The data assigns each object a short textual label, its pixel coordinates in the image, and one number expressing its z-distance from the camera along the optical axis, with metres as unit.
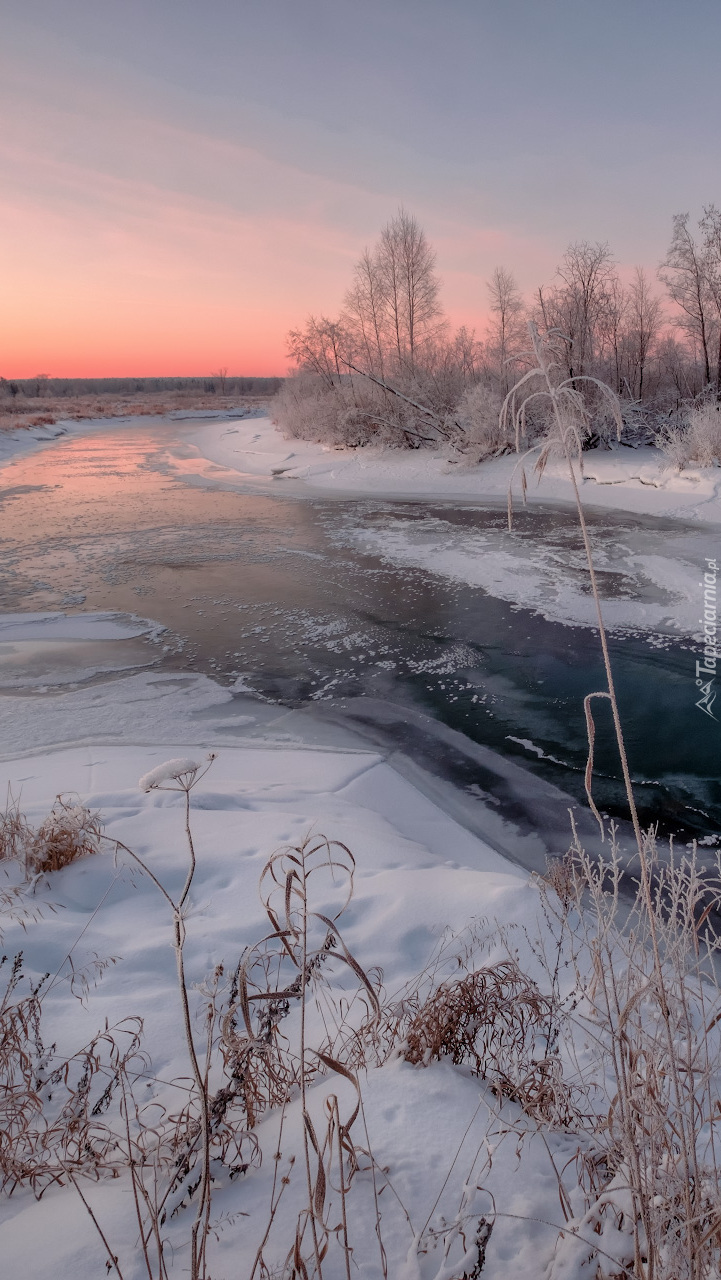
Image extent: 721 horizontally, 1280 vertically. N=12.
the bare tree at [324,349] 32.94
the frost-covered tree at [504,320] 28.88
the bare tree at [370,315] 33.53
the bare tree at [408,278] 33.06
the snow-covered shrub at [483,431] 21.78
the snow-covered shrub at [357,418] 26.05
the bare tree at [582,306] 22.42
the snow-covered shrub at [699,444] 16.12
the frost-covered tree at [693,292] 23.72
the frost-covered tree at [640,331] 30.39
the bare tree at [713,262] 22.89
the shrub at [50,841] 3.48
